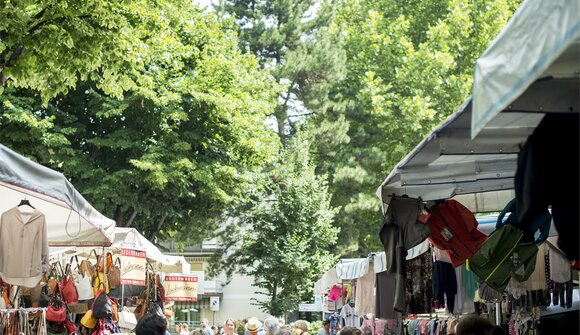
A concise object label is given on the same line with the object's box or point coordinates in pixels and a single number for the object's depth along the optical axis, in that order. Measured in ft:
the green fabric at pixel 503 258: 24.43
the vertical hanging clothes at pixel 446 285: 35.56
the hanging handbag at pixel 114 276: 47.37
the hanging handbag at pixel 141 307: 55.06
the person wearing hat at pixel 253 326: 50.21
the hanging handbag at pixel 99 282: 45.51
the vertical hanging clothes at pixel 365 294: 53.47
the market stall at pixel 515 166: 12.84
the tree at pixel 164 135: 98.02
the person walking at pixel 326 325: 80.17
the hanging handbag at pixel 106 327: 43.37
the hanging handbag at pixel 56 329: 41.93
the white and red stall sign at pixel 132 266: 47.75
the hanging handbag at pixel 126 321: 47.90
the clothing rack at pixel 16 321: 33.19
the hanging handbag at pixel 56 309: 41.83
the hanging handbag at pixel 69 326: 42.39
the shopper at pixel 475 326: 22.03
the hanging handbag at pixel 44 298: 42.62
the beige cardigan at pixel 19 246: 31.17
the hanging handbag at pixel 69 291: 44.04
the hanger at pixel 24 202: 31.14
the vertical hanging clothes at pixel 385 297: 39.75
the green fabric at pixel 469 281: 35.42
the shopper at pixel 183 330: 81.76
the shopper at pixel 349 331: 39.27
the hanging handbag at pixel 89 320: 42.75
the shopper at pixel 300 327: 57.37
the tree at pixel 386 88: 144.66
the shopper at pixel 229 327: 65.00
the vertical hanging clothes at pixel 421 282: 35.76
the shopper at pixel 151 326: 24.27
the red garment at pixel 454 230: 29.27
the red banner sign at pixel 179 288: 65.57
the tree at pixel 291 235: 136.56
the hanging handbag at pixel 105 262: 46.39
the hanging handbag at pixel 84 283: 45.94
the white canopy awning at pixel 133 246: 52.14
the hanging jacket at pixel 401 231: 28.99
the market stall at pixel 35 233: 27.17
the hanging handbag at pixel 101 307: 42.73
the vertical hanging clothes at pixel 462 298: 35.65
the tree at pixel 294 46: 155.53
